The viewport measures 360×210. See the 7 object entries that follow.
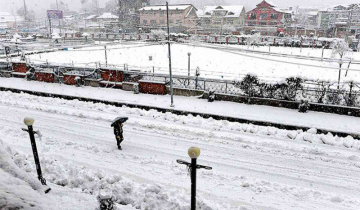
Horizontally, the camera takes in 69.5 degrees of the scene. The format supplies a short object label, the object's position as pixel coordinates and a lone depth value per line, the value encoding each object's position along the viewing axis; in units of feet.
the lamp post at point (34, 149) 21.31
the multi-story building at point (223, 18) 213.46
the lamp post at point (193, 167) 15.62
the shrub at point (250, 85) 48.03
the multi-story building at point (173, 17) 207.62
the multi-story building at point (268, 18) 196.13
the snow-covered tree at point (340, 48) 89.04
